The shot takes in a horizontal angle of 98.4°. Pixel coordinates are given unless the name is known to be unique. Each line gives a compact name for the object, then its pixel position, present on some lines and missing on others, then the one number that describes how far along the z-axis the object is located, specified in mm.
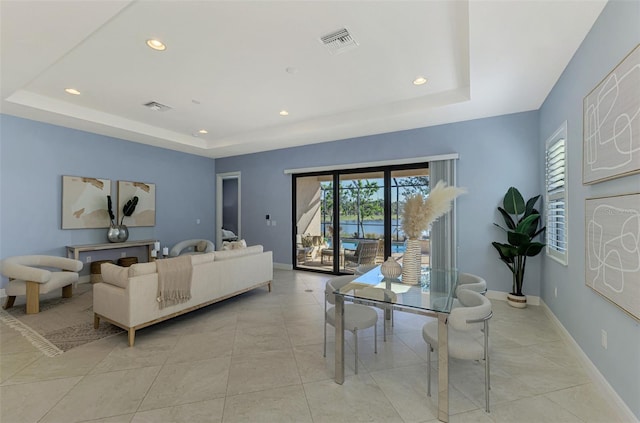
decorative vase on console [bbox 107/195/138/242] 5398
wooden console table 4848
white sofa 2889
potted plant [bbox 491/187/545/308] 3785
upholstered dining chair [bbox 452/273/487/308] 2414
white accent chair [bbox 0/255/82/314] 3715
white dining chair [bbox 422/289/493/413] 1810
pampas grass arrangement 2371
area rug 2902
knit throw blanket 3111
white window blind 2955
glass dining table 1820
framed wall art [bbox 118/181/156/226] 5730
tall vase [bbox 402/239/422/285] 2520
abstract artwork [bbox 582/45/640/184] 1646
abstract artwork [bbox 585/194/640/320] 1643
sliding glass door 5355
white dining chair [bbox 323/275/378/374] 2422
